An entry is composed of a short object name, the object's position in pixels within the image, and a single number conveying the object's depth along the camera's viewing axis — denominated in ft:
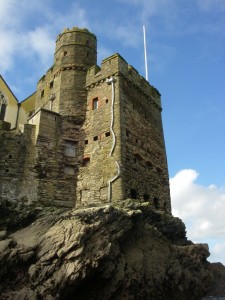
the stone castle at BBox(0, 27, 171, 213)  62.80
